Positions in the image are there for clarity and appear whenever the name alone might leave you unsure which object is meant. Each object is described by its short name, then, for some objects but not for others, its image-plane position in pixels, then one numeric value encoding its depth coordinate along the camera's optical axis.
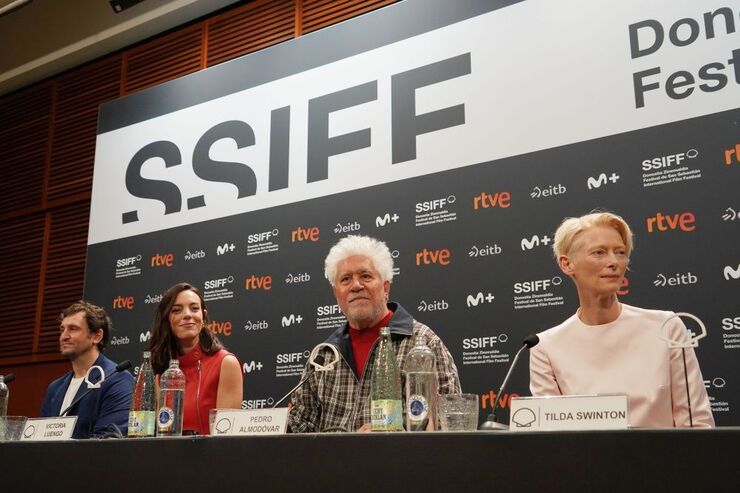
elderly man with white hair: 2.43
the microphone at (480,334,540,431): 1.47
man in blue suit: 2.95
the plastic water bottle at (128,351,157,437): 1.92
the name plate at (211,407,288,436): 1.64
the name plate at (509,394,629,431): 1.31
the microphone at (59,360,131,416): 2.39
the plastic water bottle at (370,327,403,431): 1.60
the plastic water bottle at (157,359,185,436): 1.94
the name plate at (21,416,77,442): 1.98
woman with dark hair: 2.70
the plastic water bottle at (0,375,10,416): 2.47
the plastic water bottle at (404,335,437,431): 1.65
